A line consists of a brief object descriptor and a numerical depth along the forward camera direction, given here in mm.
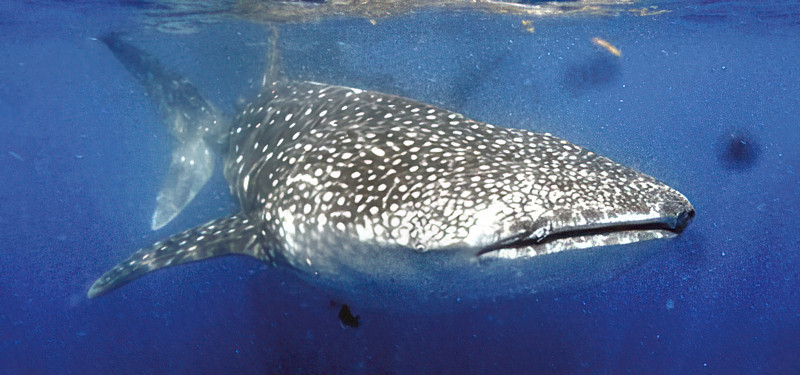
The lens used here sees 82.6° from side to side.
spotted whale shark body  2250
